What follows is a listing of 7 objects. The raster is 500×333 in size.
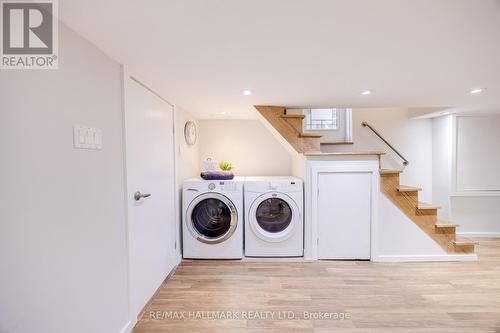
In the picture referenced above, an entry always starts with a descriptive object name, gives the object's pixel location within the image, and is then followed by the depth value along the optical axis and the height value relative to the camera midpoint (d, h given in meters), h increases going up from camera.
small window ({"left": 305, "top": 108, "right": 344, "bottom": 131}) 3.62 +0.69
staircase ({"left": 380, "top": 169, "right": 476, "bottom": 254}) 2.58 -0.61
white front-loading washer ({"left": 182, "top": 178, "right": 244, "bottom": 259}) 2.61 -0.66
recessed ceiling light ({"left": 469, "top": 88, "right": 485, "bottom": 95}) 2.07 +0.66
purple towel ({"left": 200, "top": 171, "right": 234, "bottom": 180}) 2.72 -0.15
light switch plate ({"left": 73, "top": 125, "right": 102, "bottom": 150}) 1.11 +0.14
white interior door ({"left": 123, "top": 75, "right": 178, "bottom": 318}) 1.62 -0.21
